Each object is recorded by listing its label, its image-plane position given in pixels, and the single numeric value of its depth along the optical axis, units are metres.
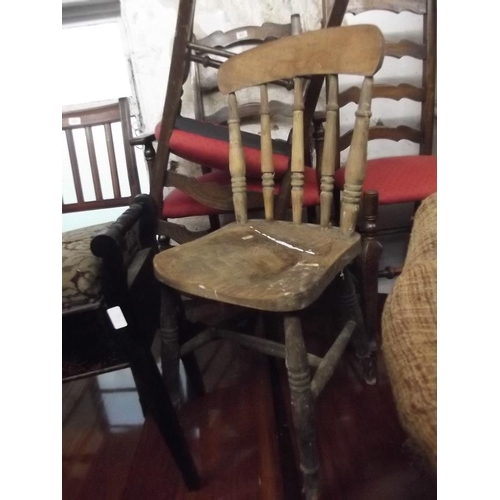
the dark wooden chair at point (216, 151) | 0.96
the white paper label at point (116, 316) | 0.63
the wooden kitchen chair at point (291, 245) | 0.64
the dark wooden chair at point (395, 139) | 0.93
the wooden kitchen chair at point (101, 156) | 1.44
